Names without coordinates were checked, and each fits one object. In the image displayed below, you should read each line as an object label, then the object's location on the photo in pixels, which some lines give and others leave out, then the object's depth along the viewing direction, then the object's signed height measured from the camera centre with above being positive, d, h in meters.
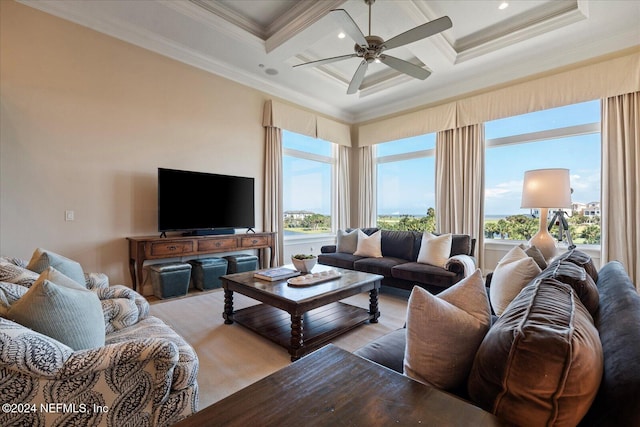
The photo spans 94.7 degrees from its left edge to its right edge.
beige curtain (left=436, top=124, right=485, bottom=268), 4.71 +0.53
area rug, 2.01 -1.09
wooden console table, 3.52 -0.43
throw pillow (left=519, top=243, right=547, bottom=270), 2.28 -0.32
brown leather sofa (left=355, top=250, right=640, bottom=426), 0.65 -0.38
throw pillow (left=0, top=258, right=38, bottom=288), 1.57 -0.34
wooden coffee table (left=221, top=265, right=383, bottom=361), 2.30 -0.95
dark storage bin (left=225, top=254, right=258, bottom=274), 4.34 -0.74
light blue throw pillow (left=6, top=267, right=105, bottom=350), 1.18 -0.42
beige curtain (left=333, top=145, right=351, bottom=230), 6.47 +0.50
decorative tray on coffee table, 2.70 -0.61
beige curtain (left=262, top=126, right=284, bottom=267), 5.11 +0.47
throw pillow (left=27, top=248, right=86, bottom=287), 1.94 -0.34
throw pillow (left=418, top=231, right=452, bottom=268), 3.72 -0.47
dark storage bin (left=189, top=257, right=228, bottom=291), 4.04 -0.81
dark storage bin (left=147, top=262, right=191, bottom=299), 3.63 -0.82
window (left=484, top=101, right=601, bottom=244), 3.97 +0.78
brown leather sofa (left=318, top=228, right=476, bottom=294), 3.44 -0.66
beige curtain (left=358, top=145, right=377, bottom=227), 6.39 +0.58
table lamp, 2.90 +0.20
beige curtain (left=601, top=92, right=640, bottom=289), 3.53 +0.41
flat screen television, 3.79 +0.17
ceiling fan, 2.52 +1.63
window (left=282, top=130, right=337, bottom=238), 5.65 +0.62
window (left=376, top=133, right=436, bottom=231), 5.62 +0.62
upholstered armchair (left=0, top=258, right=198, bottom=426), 1.00 -0.64
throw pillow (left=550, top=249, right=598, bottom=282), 1.69 -0.28
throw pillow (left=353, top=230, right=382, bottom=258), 4.45 -0.49
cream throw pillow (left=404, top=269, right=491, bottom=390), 0.98 -0.43
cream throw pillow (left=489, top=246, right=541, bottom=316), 1.80 -0.42
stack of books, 2.84 -0.60
